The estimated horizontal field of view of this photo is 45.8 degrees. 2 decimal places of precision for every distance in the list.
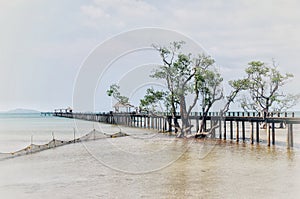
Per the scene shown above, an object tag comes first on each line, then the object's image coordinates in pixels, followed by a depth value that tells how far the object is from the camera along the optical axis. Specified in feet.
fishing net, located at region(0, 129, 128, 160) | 65.28
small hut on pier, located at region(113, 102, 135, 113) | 195.72
